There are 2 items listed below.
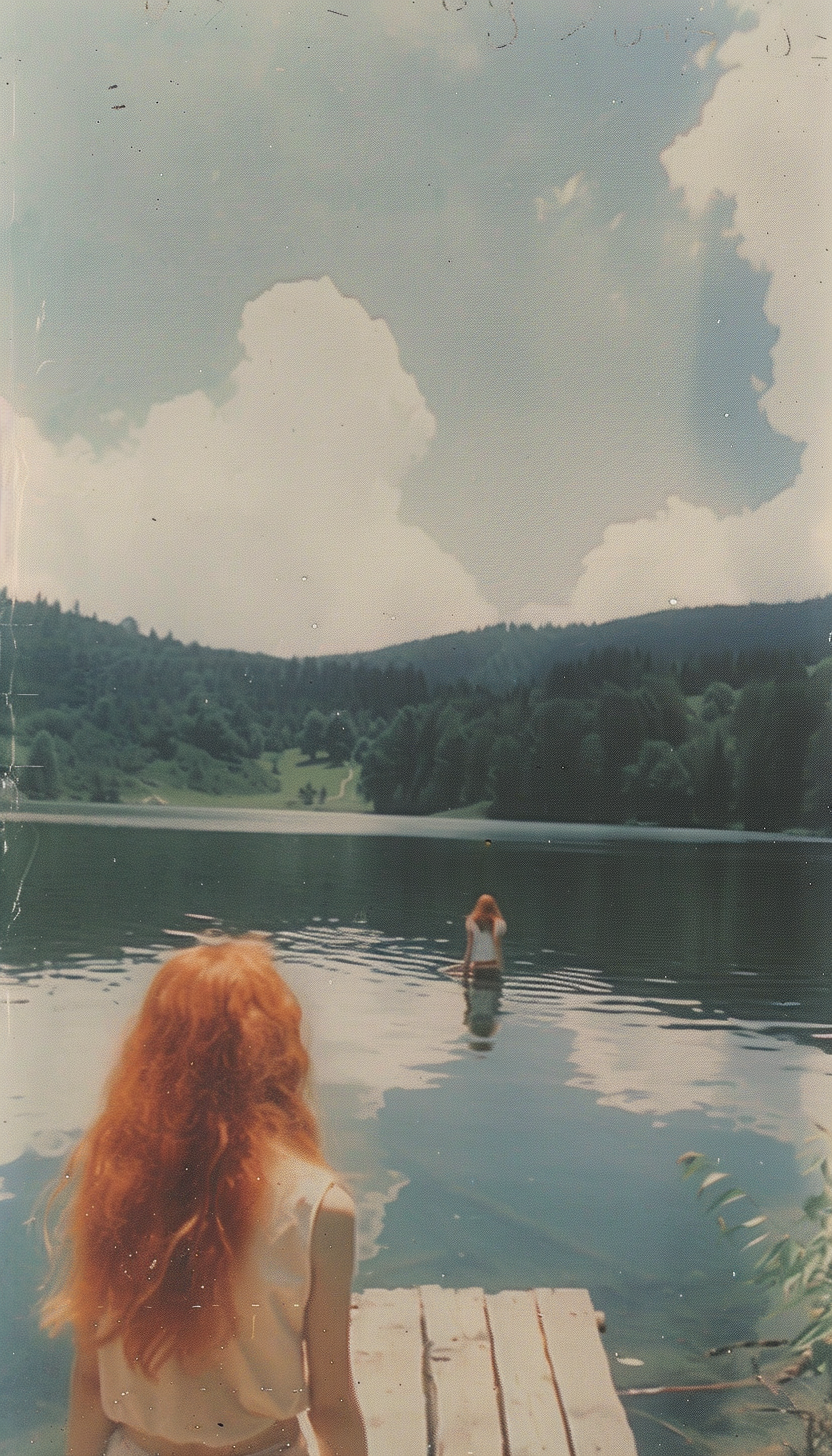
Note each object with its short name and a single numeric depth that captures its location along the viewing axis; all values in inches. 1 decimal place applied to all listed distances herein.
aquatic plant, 90.7
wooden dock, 84.3
